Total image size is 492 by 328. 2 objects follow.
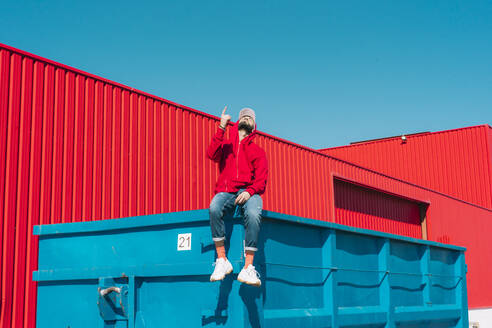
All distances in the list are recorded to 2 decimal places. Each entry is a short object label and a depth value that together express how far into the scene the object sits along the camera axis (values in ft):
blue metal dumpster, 13.83
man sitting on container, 13.16
